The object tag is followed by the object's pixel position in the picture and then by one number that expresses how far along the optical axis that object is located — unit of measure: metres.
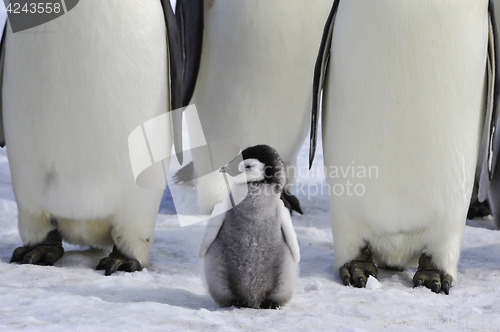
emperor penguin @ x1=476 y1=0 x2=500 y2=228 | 6.94
